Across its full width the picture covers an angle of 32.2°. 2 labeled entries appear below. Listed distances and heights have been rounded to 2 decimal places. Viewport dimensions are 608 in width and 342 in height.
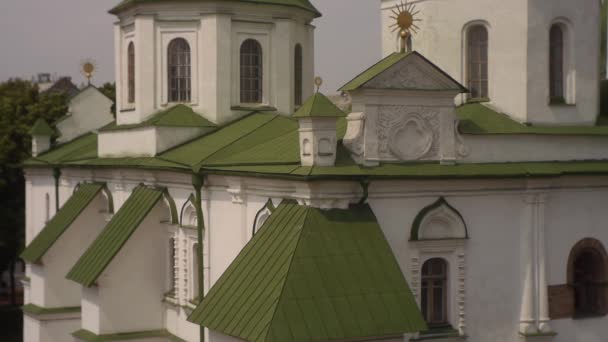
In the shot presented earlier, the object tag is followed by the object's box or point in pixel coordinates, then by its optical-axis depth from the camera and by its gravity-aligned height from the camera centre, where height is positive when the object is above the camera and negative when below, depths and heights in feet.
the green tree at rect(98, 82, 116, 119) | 139.33 +10.06
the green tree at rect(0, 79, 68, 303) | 133.69 +2.97
